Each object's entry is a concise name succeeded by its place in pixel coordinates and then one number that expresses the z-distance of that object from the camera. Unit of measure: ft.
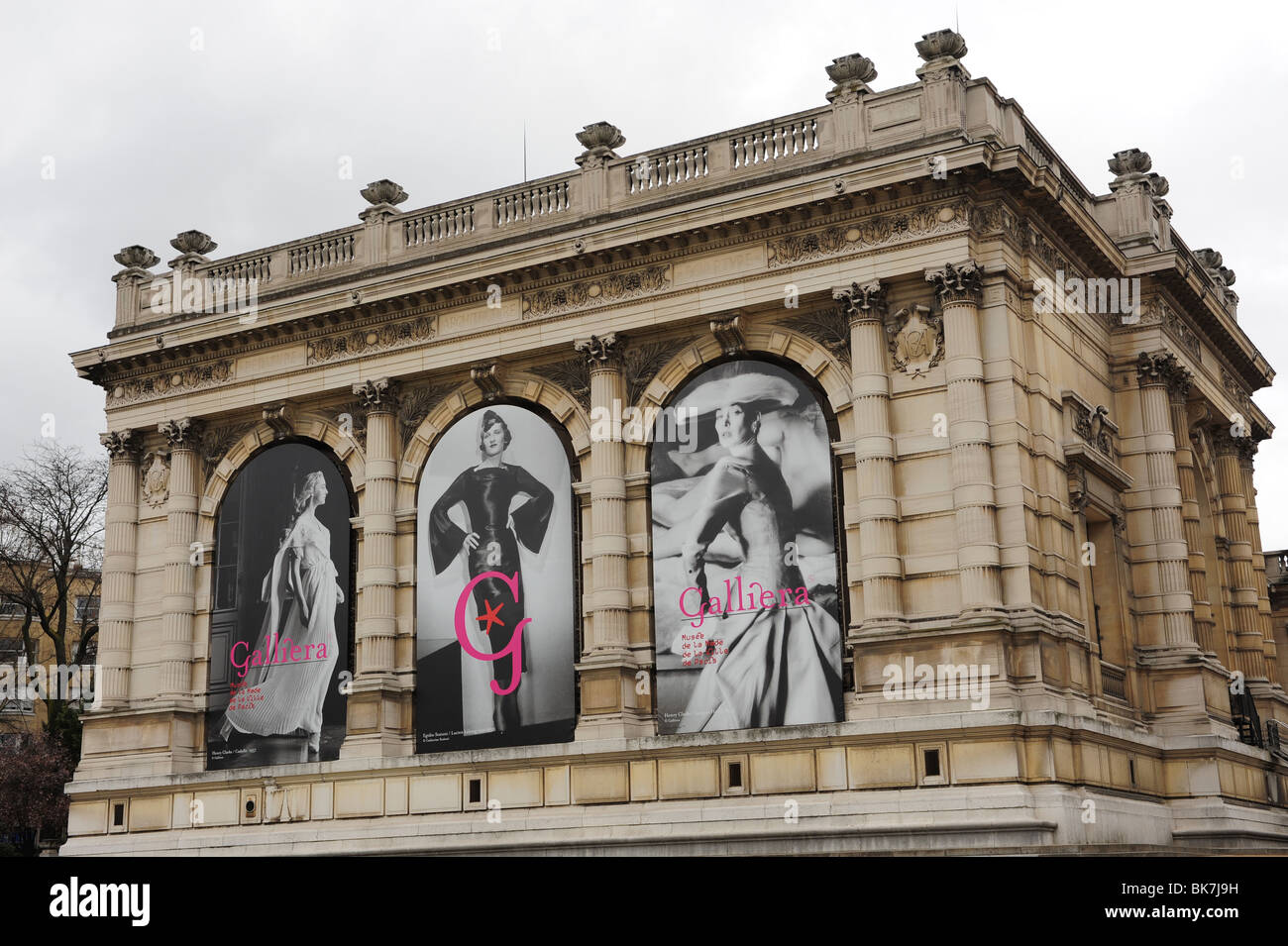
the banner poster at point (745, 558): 101.09
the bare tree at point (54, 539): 179.63
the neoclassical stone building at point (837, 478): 96.43
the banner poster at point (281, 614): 118.42
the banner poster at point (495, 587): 109.91
